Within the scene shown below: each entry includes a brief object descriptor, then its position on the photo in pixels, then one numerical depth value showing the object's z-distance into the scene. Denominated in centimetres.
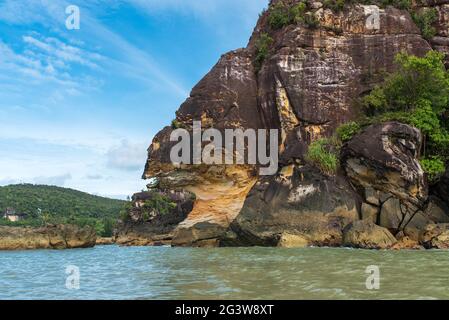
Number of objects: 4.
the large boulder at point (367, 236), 2139
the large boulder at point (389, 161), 2477
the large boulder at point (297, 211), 2534
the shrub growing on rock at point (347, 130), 2808
